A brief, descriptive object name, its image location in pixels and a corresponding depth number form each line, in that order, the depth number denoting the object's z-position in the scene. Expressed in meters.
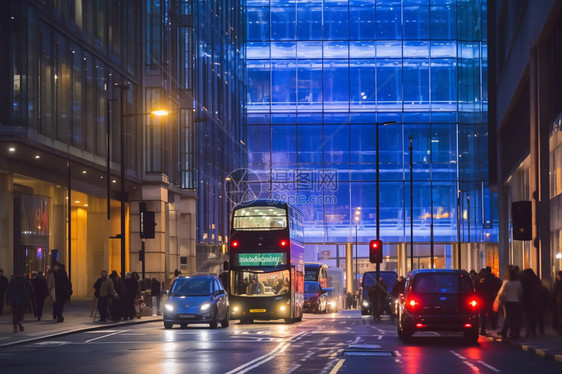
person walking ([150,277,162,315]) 48.16
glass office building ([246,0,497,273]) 78.81
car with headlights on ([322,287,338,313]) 64.99
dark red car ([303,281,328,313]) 59.34
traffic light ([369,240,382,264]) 46.03
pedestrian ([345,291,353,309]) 87.25
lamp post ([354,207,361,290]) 79.06
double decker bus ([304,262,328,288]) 67.88
